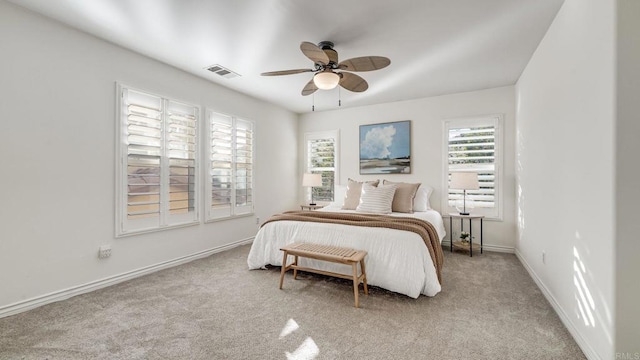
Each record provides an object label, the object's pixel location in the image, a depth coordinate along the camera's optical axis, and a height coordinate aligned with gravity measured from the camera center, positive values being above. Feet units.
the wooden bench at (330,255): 8.45 -2.37
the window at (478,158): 14.47 +1.18
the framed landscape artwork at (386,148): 16.71 +1.93
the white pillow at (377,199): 13.64 -0.97
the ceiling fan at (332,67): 8.56 +3.71
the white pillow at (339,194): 16.79 -0.89
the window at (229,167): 13.92 +0.63
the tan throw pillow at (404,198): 13.96 -0.91
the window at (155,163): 10.38 +0.64
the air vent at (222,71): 12.07 +4.75
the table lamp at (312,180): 18.01 -0.05
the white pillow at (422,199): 14.51 -1.02
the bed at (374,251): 8.71 -2.43
